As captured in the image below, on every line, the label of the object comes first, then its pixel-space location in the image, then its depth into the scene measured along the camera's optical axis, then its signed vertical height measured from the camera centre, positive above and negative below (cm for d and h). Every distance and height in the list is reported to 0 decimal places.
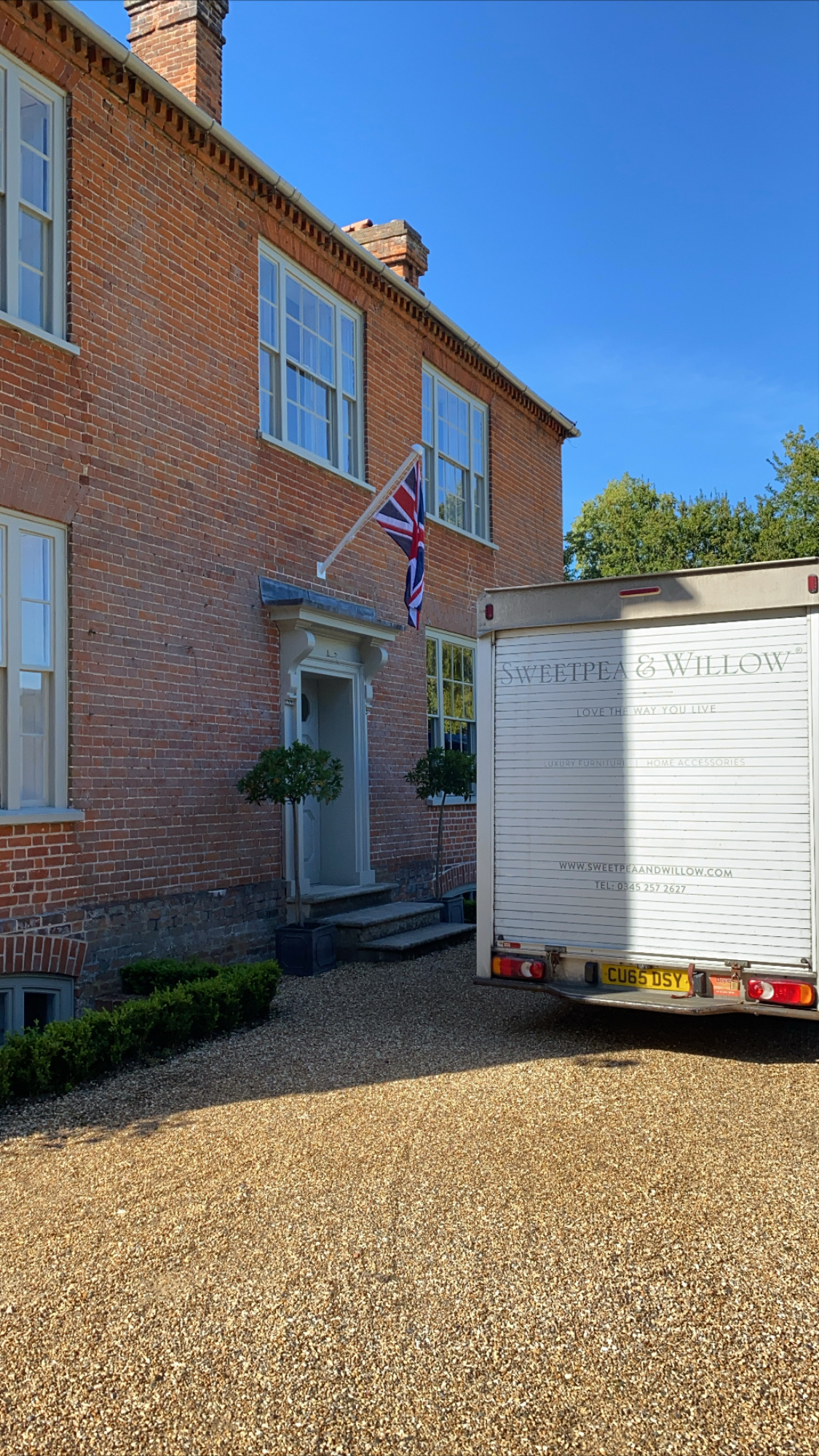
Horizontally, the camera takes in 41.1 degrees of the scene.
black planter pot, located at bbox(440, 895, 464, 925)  1272 -151
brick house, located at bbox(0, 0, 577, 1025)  812 +239
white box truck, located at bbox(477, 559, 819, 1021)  666 -5
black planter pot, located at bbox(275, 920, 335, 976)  1010 -155
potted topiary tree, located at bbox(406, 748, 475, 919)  1309 +9
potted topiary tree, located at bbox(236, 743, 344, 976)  980 -7
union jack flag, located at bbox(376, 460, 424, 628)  1135 +270
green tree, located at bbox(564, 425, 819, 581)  3152 +834
